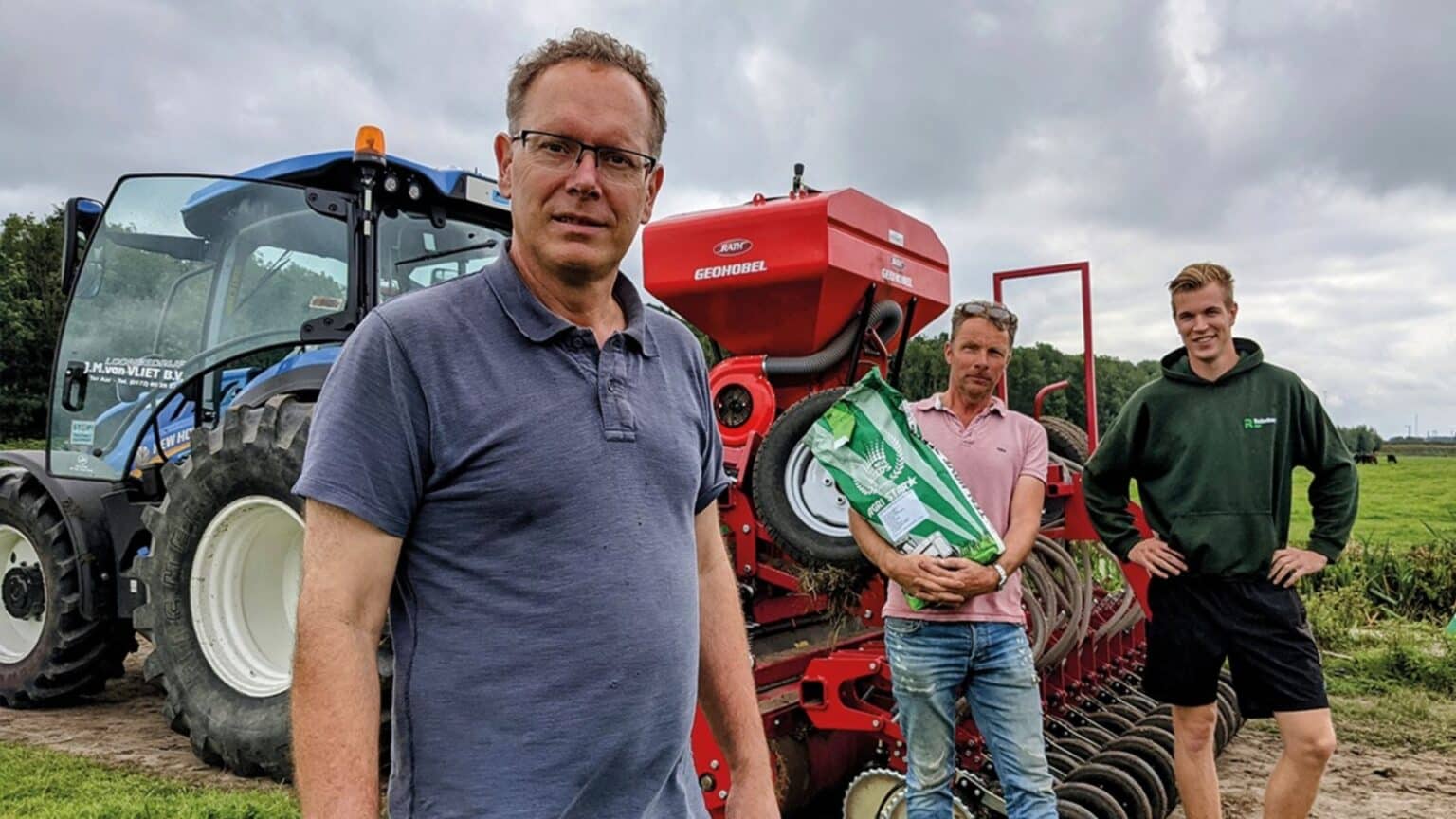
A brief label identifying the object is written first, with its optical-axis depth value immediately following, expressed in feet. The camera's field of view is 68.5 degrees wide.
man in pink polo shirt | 9.48
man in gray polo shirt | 3.87
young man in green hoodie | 10.36
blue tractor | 14.61
